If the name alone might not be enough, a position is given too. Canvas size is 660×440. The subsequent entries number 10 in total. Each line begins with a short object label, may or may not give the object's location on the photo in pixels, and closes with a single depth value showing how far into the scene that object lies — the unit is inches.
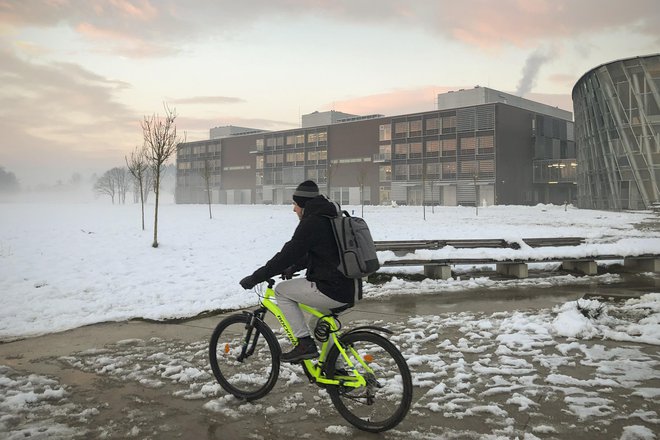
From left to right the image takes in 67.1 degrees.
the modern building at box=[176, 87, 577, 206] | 2674.7
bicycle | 158.7
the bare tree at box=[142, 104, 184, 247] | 823.3
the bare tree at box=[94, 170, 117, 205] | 5157.5
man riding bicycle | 167.9
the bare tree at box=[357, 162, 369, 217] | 3064.0
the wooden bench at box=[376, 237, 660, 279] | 482.6
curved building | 1754.4
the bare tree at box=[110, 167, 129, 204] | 5103.3
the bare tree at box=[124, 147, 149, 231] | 1184.2
